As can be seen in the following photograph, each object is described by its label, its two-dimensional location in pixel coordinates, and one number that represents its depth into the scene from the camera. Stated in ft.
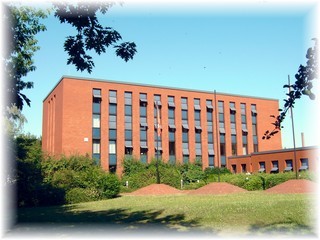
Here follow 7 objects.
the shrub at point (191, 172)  161.38
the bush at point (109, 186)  90.94
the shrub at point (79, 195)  82.75
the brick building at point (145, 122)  155.53
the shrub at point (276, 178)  102.64
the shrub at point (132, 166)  154.30
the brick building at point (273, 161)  142.11
